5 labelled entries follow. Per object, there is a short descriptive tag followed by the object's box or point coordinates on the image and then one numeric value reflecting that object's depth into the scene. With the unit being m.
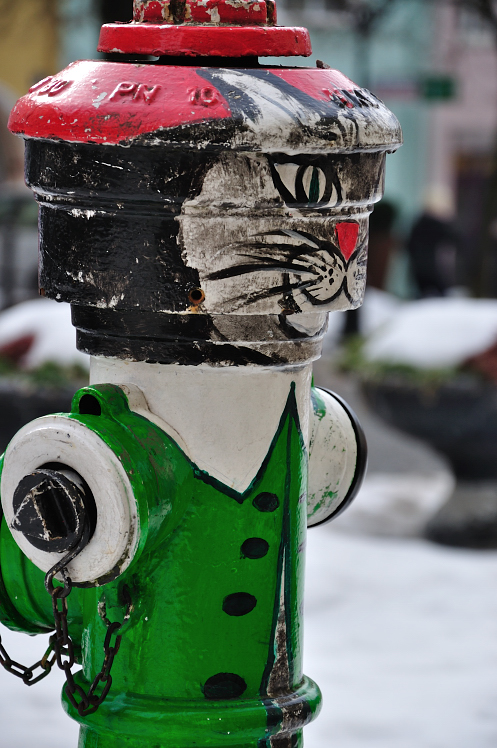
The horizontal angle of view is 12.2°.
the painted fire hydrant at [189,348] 3.41
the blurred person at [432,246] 23.69
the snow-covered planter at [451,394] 10.63
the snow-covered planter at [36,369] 10.76
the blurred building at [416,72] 36.72
